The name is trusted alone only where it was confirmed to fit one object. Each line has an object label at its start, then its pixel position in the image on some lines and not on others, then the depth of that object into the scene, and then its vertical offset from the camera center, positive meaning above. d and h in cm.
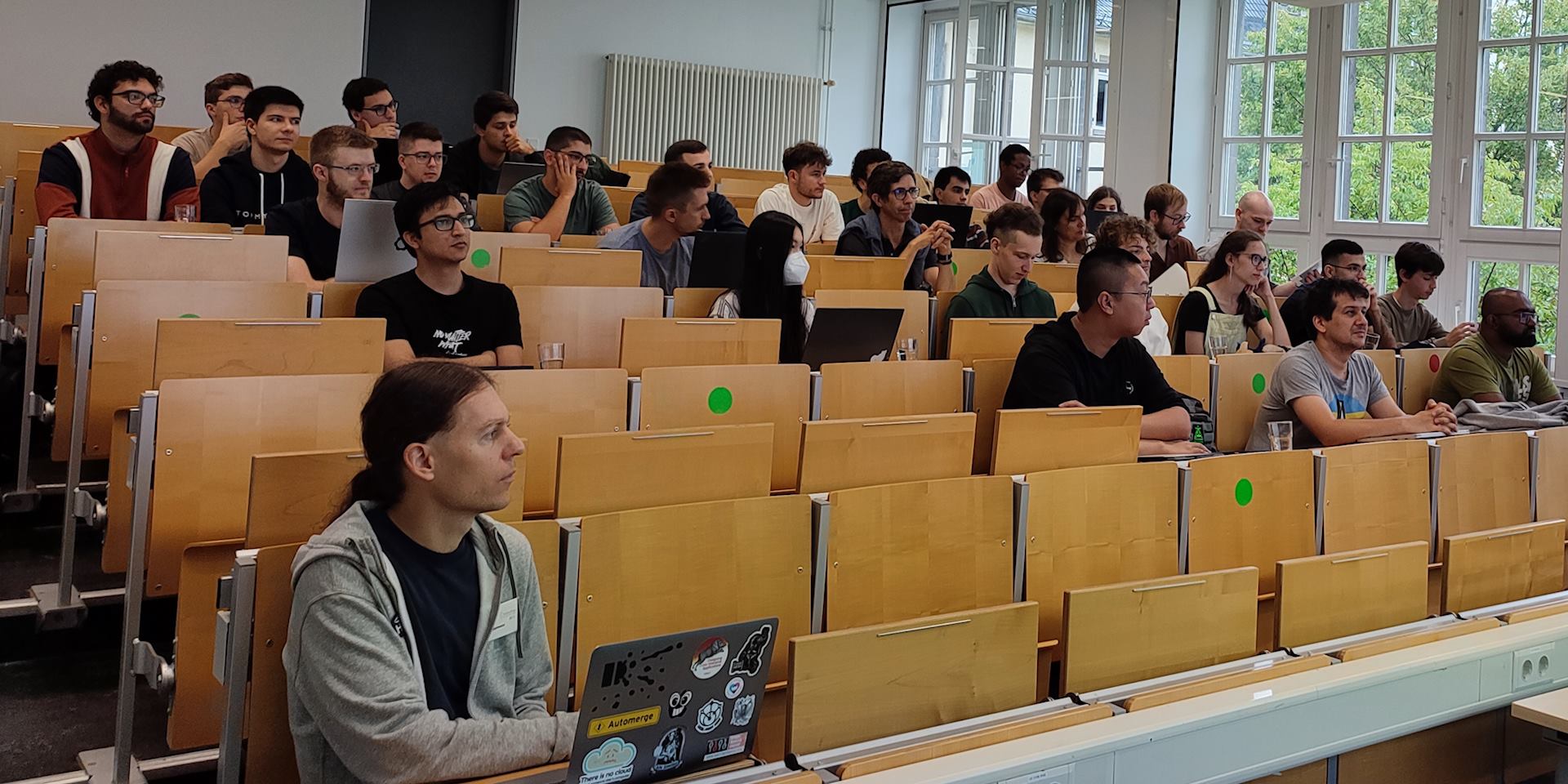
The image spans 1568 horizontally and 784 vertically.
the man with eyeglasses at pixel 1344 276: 567 +61
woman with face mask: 429 +41
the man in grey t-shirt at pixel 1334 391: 421 +16
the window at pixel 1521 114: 788 +200
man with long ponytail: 181 -31
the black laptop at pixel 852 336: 415 +25
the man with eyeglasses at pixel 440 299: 360 +25
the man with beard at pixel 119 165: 453 +71
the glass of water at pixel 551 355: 363 +11
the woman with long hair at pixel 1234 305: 504 +50
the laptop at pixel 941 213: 604 +92
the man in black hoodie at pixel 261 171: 471 +74
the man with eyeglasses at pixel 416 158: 484 +83
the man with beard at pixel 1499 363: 500 +33
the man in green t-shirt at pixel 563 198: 528 +80
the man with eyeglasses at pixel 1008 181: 770 +139
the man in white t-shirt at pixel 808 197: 606 +98
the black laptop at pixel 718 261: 473 +51
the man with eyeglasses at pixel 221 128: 518 +101
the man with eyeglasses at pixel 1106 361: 382 +19
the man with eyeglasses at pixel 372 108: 570 +118
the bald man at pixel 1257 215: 629 +103
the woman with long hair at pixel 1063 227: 599 +88
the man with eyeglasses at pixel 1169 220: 637 +100
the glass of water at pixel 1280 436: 371 +1
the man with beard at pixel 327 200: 426 +59
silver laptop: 398 +42
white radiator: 1014 +230
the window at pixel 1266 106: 919 +229
